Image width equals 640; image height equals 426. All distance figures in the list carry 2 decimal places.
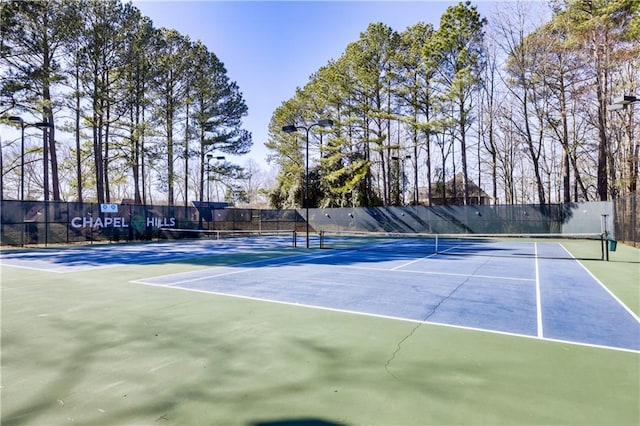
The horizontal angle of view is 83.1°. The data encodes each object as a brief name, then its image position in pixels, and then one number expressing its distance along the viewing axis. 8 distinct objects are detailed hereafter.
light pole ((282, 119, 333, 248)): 14.57
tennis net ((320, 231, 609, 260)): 13.89
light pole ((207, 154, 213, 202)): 30.14
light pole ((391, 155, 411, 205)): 40.19
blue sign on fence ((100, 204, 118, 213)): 20.06
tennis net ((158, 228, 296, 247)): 20.83
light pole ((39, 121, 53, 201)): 21.27
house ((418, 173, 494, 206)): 41.84
